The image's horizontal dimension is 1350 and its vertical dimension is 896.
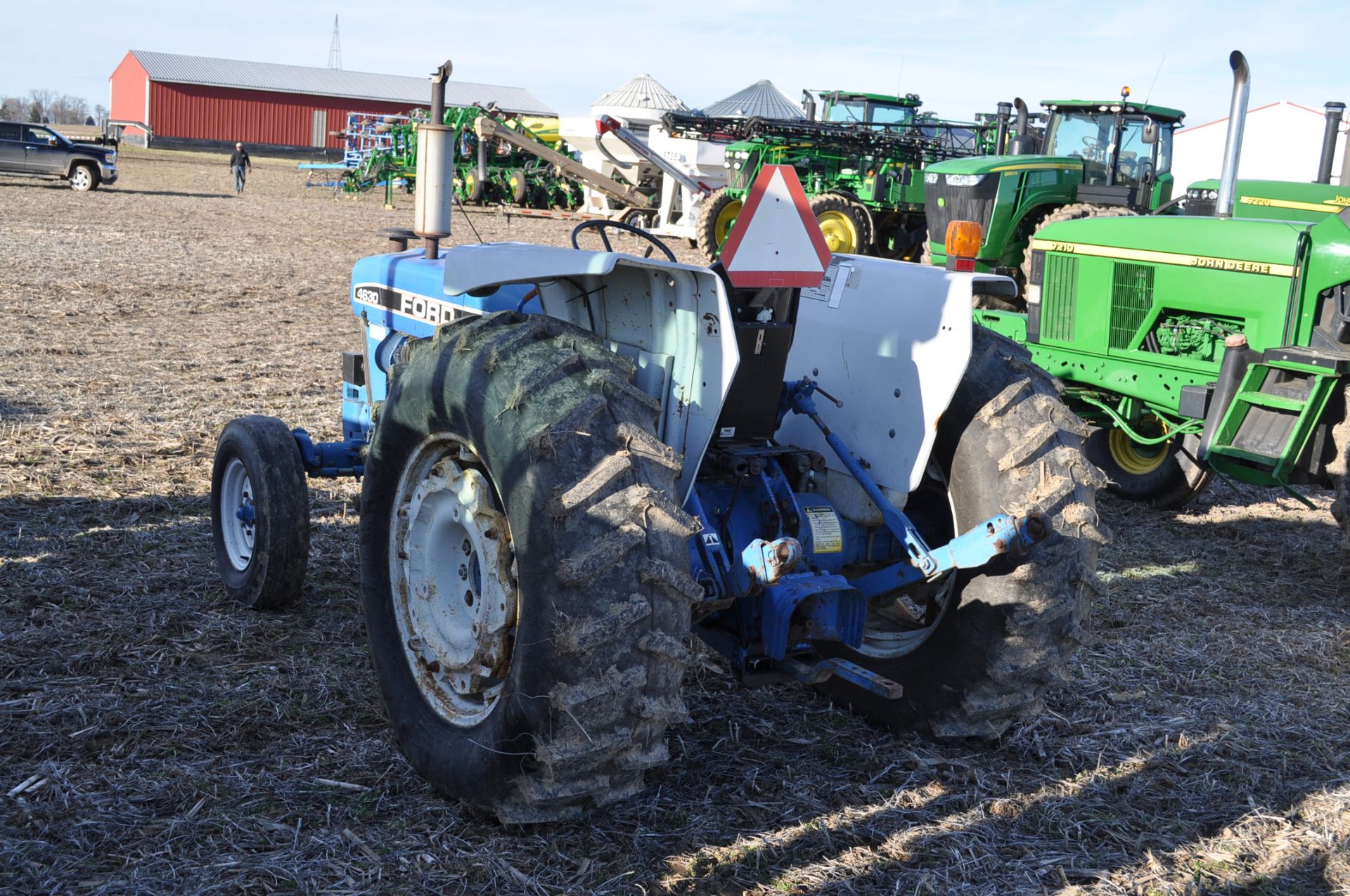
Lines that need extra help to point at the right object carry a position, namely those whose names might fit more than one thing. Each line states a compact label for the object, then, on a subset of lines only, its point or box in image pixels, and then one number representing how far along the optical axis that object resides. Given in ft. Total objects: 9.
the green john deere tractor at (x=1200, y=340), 17.90
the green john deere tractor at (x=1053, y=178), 37.91
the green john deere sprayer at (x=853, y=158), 55.57
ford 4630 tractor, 8.50
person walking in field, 94.99
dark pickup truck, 84.33
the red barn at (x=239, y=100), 208.03
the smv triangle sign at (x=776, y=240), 9.80
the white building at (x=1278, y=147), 97.45
